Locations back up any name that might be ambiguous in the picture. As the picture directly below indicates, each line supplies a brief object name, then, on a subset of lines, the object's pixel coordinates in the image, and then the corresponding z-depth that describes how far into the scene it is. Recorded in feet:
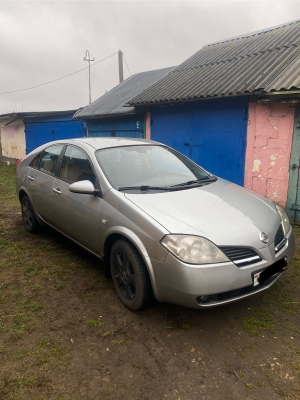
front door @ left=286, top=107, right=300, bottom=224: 18.24
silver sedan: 7.72
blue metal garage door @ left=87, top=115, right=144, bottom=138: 30.83
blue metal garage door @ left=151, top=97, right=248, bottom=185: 21.71
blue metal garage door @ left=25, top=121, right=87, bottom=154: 44.47
